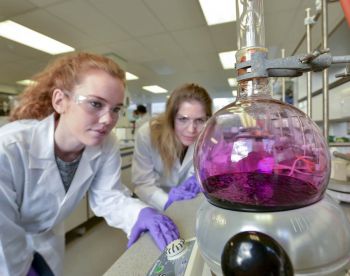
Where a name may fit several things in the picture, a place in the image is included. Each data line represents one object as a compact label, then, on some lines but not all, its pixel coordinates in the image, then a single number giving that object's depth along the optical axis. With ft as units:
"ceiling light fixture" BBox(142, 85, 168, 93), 21.33
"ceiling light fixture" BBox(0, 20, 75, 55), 8.63
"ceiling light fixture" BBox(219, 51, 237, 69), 12.19
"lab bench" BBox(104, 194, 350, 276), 1.39
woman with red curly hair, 2.43
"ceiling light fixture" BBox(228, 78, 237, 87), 19.07
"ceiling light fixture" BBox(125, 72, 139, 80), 16.41
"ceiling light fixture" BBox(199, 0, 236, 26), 6.95
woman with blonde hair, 4.22
